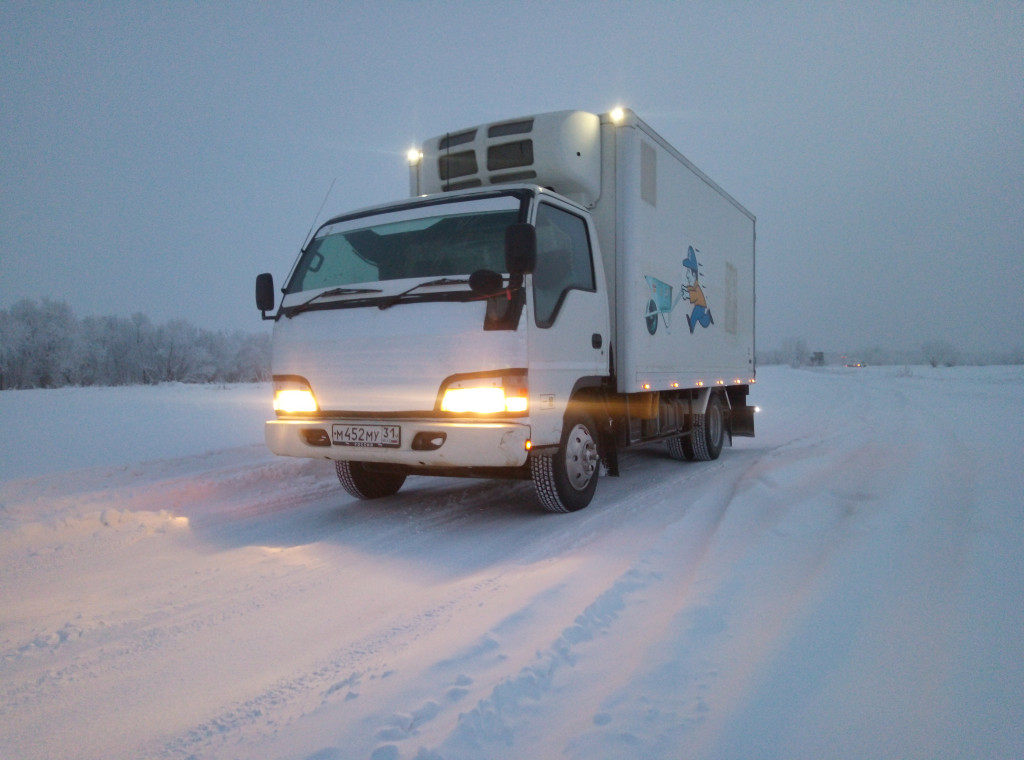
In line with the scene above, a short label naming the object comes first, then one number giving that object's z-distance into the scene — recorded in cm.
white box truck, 445
